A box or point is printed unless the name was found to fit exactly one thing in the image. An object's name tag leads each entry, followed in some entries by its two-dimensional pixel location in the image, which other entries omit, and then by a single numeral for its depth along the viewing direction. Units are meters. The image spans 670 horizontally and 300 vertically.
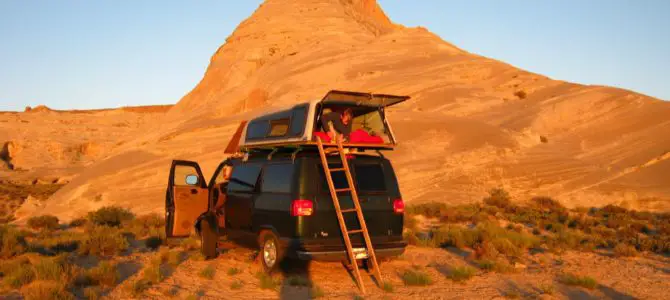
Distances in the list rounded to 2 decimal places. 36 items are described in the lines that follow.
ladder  7.99
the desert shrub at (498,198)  20.89
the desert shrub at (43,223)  17.00
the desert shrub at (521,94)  33.00
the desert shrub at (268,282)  8.12
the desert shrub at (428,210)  18.69
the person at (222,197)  10.27
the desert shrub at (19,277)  7.72
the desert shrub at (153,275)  8.42
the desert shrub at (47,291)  6.50
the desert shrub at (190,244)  12.19
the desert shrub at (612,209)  19.20
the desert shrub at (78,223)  18.01
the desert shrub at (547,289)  7.64
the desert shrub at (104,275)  8.05
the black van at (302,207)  8.06
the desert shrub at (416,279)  8.42
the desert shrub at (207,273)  8.98
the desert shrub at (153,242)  12.37
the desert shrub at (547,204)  20.59
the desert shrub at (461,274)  8.75
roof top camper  8.95
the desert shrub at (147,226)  14.33
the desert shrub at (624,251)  10.87
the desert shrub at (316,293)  7.58
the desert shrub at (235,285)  8.24
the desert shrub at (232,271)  9.28
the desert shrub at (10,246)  9.77
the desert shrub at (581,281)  8.11
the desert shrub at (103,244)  10.73
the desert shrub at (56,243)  11.03
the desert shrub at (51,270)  7.79
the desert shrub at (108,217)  17.95
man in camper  8.97
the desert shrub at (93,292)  7.09
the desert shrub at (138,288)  7.59
